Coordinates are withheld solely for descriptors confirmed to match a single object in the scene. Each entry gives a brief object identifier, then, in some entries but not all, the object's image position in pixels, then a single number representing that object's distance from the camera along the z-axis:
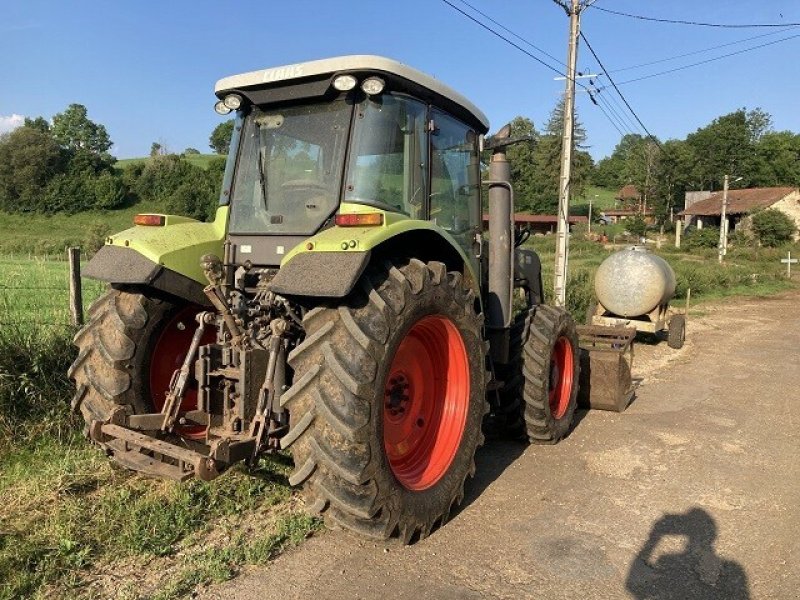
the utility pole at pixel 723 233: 34.72
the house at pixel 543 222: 49.34
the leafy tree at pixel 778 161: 74.76
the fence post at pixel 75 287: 5.73
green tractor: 3.08
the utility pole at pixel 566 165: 11.50
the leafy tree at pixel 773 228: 43.94
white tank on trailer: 10.09
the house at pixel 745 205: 49.41
